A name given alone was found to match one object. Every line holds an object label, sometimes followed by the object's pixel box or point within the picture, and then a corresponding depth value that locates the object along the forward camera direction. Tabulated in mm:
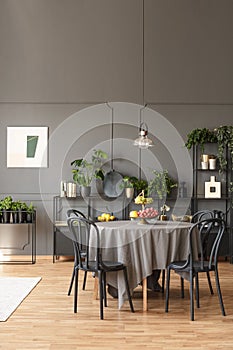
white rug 5383
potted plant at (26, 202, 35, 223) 8328
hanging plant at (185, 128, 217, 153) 8508
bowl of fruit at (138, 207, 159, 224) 5801
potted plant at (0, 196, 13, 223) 8273
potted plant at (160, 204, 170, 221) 6812
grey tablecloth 5453
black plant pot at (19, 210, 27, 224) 8289
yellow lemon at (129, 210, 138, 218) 6105
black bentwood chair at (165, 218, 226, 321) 5129
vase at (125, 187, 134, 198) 8492
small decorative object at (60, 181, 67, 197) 8602
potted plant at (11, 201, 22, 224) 8305
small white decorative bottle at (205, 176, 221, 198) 8617
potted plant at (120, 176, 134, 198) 8506
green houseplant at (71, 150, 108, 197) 8609
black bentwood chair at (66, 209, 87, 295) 6014
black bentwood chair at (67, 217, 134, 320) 5180
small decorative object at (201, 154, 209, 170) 8617
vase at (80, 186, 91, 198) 8539
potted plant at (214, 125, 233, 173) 8438
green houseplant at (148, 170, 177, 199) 8570
